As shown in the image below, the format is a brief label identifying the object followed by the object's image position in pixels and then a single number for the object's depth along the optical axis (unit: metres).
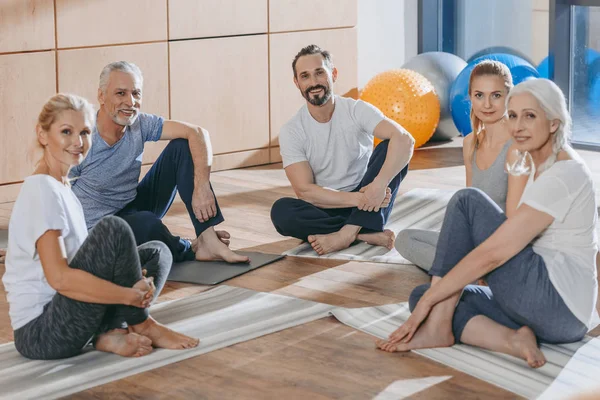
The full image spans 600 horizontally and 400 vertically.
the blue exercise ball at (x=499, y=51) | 6.66
